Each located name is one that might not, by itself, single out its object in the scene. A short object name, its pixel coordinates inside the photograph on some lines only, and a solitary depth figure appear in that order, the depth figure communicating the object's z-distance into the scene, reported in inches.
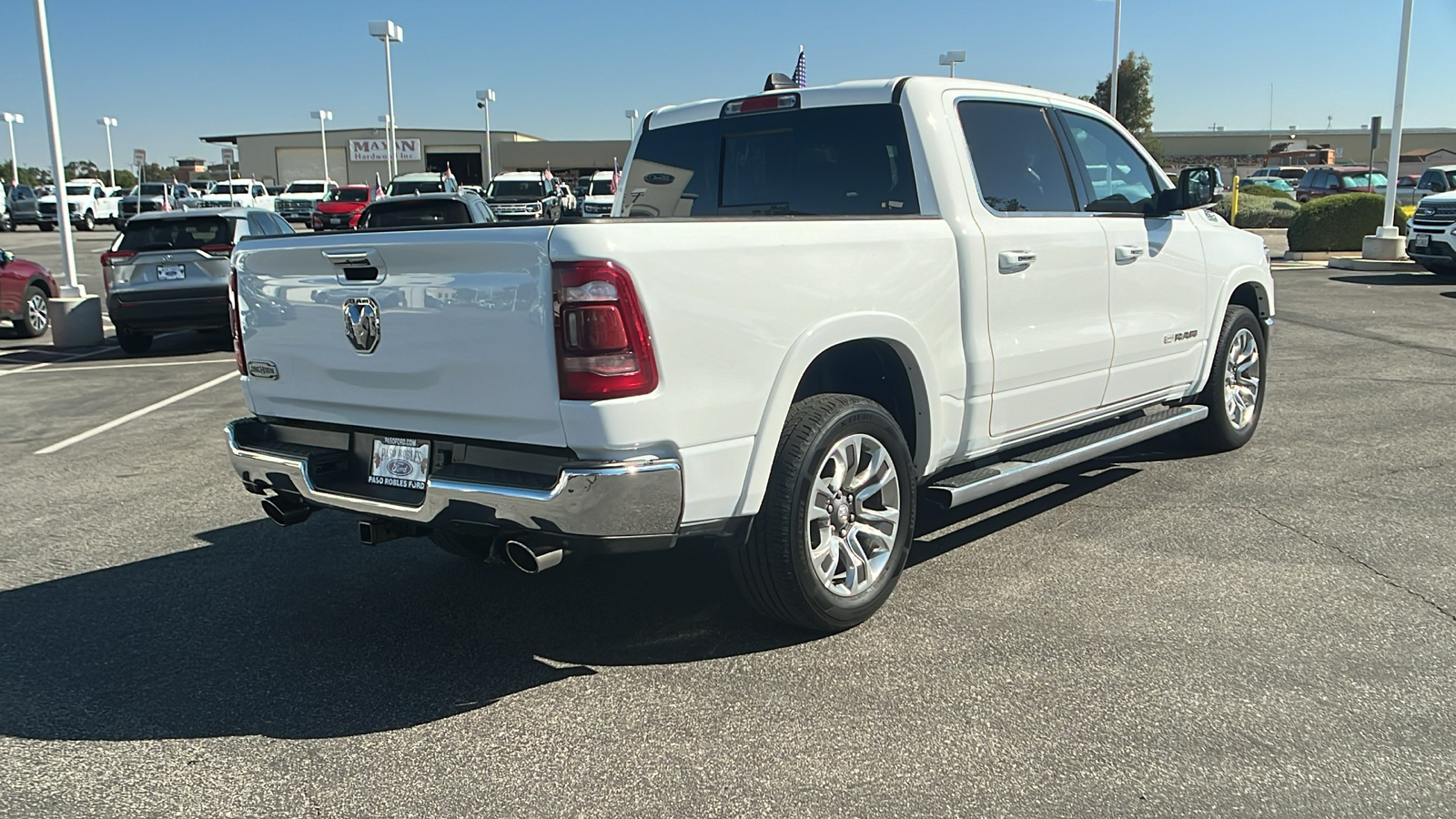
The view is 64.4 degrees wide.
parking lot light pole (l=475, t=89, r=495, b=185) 2182.2
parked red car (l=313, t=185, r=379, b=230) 1520.7
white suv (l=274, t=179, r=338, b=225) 1959.9
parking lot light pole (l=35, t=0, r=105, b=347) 562.9
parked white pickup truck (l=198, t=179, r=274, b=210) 1784.0
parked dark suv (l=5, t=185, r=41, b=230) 1977.1
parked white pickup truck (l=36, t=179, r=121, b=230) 1932.8
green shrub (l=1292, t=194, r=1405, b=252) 908.6
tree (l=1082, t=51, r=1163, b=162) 2124.8
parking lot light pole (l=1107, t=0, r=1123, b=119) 1299.2
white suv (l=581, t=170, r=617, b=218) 1146.0
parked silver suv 503.5
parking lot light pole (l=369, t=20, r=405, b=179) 1536.7
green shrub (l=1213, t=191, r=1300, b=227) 1283.2
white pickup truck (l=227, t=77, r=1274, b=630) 138.3
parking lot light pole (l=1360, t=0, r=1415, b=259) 823.1
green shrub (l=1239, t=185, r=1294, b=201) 1409.7
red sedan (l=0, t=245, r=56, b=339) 583.8
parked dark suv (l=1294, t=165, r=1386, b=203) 1387.8
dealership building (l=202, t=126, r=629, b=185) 3046.3
